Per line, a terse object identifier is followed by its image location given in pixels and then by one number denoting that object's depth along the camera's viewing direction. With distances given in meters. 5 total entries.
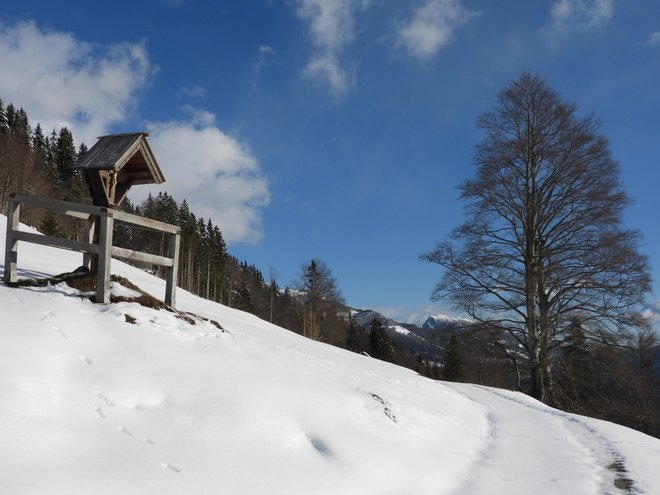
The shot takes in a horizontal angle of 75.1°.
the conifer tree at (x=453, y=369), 49.62
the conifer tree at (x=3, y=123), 50.53
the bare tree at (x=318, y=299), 36.66
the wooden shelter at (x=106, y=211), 5.90
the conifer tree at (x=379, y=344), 57.03
